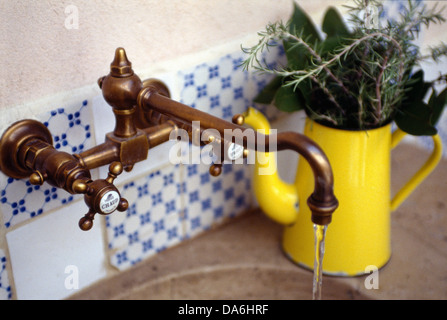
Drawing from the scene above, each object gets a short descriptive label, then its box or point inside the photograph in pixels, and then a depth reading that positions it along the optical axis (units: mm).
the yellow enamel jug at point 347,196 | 777
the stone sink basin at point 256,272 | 822
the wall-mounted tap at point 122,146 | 534
